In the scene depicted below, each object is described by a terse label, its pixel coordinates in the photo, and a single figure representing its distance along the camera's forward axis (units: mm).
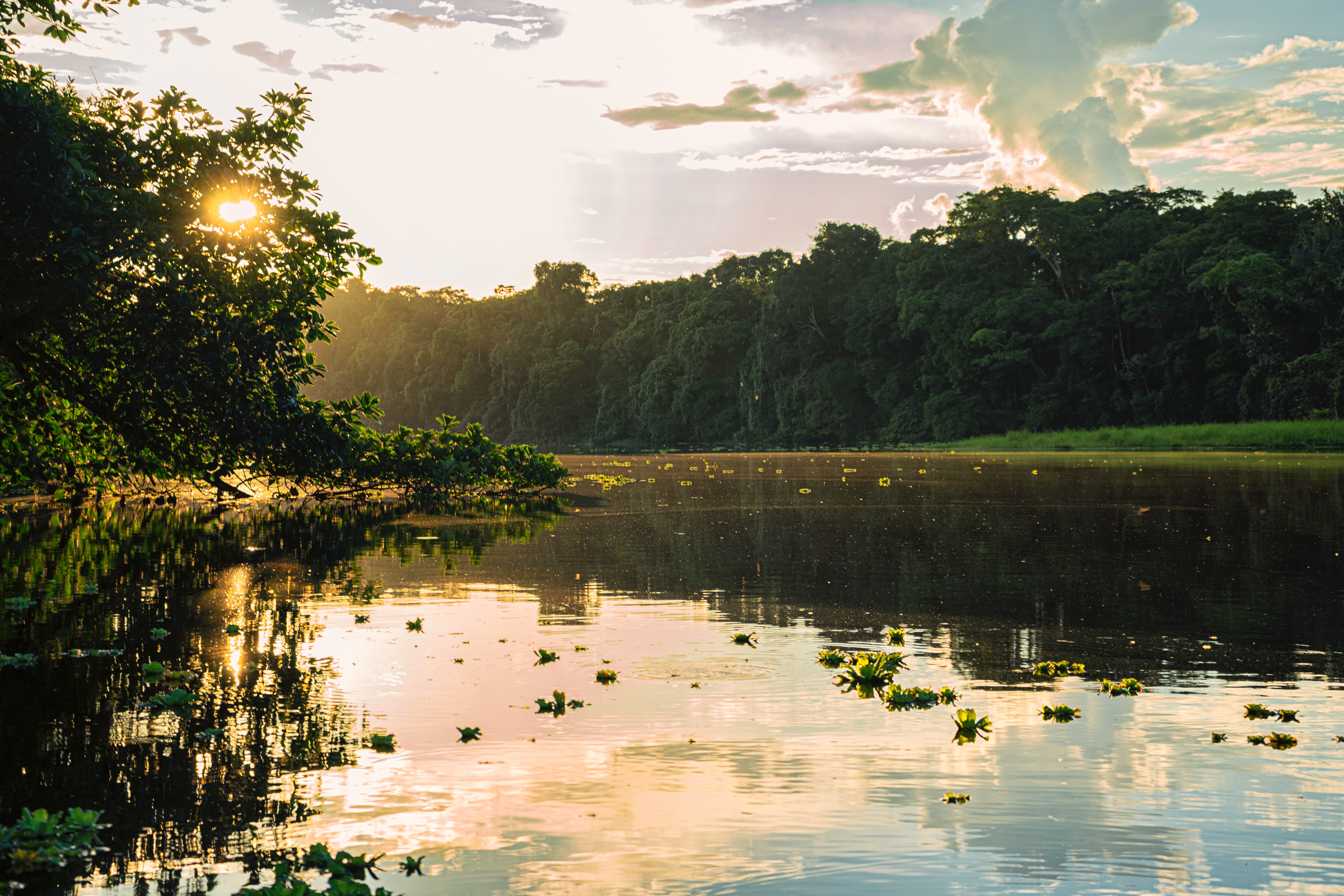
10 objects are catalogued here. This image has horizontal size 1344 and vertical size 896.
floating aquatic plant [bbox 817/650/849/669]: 8992
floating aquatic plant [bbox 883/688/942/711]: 7715
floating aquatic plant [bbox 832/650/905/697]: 8266
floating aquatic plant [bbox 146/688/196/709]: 7543
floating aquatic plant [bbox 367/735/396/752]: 6594
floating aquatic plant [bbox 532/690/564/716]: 7512
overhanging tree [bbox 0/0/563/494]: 11195
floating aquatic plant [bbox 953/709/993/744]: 6871
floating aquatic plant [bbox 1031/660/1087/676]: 8656
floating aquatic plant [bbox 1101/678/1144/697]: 7984
